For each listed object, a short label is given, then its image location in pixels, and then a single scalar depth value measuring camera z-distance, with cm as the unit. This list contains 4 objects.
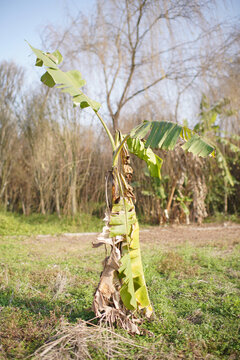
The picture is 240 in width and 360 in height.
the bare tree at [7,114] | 971
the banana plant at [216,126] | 848
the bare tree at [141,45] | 770
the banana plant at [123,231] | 231
